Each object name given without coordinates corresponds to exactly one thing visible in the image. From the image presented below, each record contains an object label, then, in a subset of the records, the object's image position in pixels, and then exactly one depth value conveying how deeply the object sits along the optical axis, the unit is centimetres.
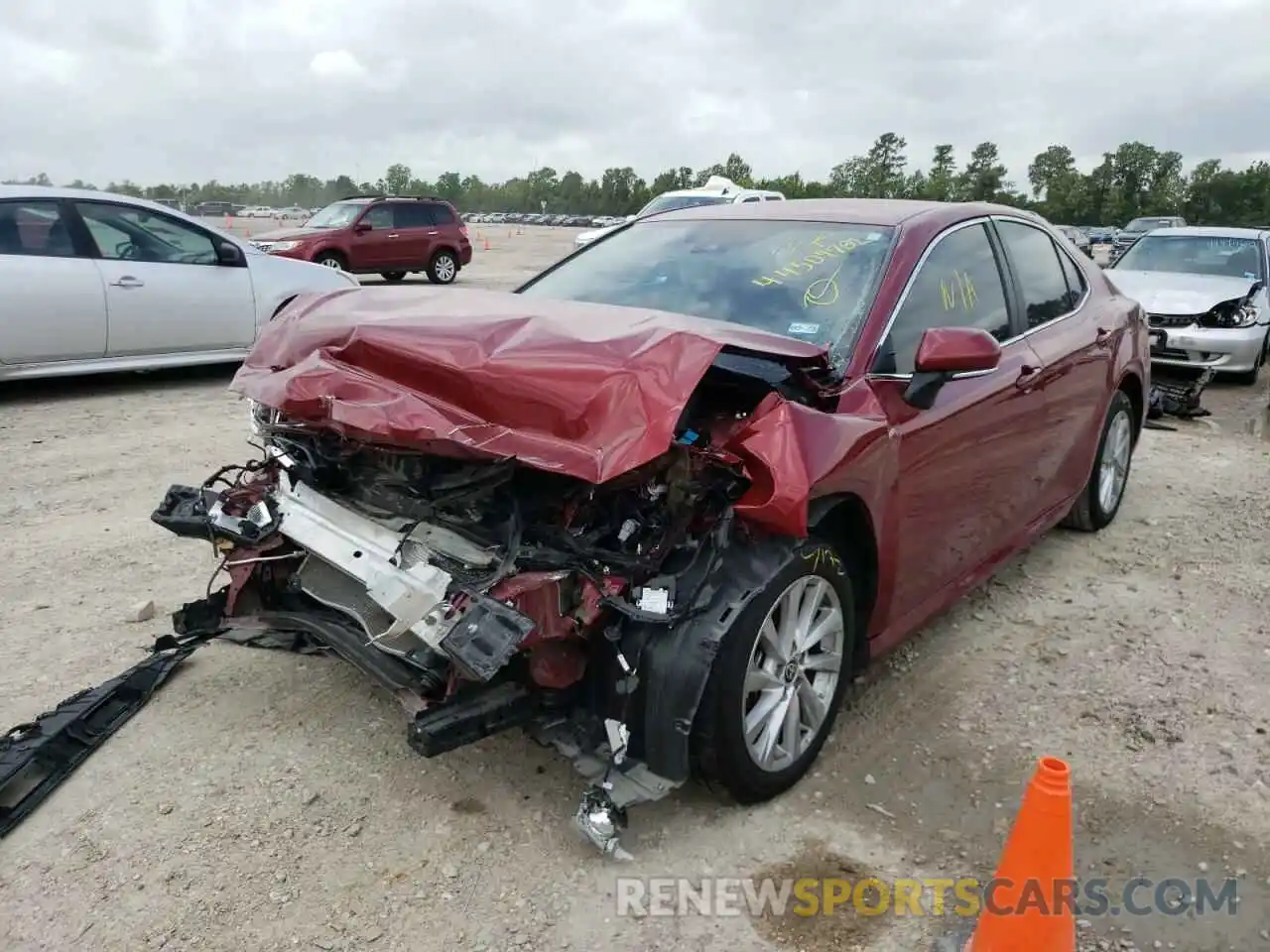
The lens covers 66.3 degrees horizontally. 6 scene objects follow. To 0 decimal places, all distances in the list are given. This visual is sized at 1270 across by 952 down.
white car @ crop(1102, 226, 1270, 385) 982
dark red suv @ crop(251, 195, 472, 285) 1731
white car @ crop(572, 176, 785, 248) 1569
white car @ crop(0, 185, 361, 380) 745
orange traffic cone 213
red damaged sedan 255
